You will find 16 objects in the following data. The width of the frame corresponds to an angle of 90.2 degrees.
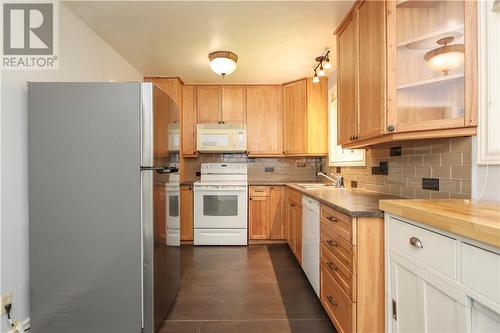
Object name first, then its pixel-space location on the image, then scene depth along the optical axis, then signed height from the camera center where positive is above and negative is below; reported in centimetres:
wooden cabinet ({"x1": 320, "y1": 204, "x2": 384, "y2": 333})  140 -62
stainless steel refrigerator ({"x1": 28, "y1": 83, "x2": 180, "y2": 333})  158 -25
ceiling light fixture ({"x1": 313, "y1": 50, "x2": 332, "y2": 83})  274 +122
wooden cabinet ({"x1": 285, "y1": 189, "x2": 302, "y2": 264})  281 -70
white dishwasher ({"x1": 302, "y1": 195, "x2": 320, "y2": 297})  210 -69
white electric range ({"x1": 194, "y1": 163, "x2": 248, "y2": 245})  362 -70
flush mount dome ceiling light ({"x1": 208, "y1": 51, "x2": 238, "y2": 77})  272 +115
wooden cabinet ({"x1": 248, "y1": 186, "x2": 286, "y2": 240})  370 -72
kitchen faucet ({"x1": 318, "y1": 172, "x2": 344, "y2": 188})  305 -21
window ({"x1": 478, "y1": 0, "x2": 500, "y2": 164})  124 +42
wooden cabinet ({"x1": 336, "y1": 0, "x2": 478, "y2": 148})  133 +56
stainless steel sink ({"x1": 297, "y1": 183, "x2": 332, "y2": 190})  320 -26
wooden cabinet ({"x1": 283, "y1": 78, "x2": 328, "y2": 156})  371 +75
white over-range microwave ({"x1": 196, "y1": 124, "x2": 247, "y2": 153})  380 +44
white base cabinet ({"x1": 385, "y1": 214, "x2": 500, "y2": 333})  80 -45
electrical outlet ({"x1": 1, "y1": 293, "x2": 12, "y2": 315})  148 -80
